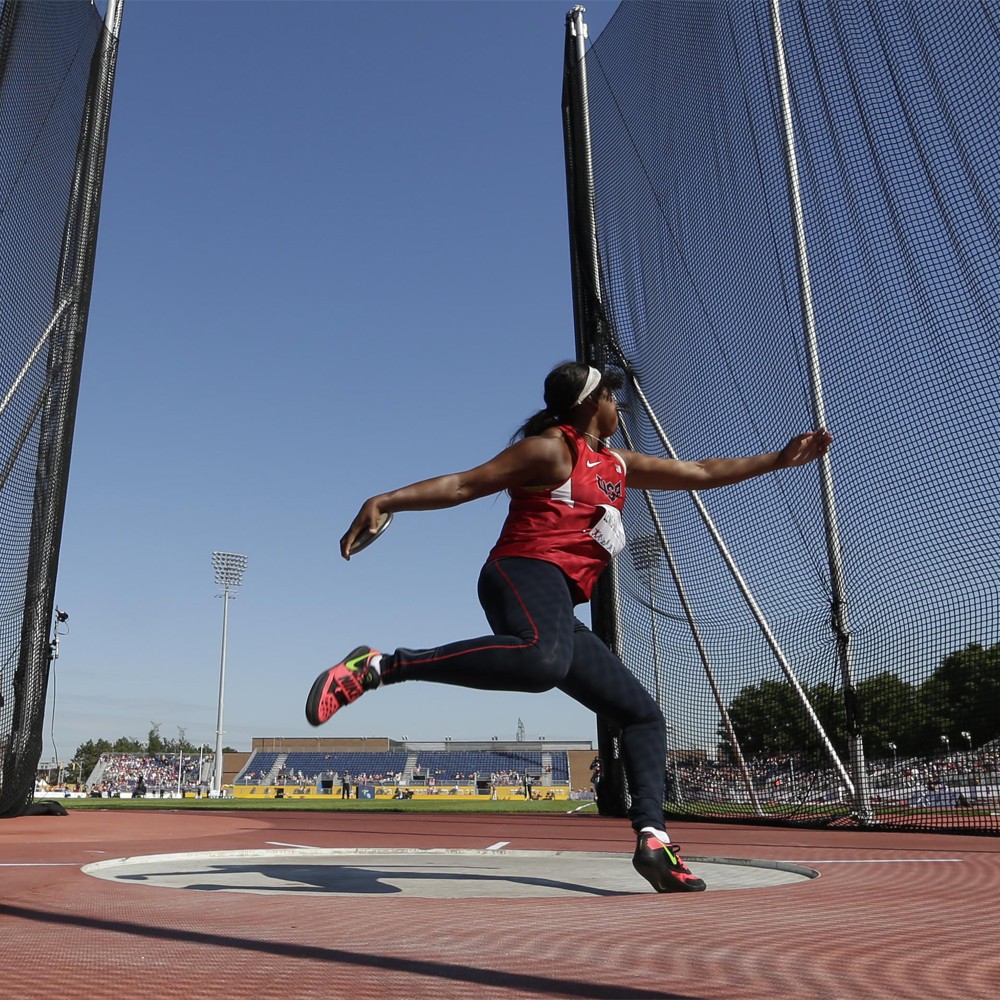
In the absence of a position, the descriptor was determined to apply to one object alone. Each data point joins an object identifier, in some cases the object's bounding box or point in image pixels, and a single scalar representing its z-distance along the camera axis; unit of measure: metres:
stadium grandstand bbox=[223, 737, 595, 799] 51.16
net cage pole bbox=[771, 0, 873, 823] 6.37
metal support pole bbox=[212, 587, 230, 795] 41.56
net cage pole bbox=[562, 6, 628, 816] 8.94
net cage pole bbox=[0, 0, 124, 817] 8.67
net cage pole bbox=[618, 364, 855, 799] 6.55
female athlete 2.64
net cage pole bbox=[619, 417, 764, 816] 7.64
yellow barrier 47.19
